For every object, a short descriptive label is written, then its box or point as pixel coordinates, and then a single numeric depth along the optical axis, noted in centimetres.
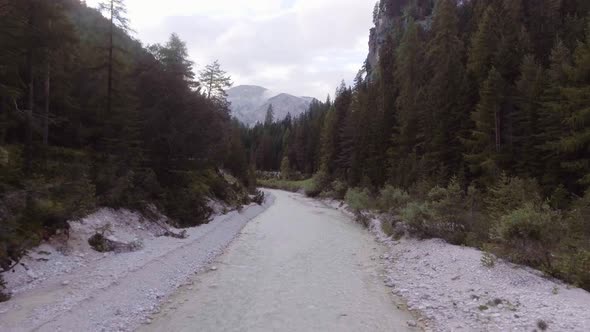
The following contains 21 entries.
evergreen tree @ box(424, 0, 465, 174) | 3297
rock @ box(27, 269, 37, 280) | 999
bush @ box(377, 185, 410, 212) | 2706
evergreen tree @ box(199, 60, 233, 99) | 4806
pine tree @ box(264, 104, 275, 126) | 14912
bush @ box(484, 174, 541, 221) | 1384
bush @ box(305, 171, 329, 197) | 5981
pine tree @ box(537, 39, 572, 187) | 2322
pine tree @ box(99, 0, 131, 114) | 2136
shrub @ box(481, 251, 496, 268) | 1117
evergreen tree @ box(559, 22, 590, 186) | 2052
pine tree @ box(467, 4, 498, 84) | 3381
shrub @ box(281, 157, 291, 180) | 9144
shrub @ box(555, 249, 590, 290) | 894
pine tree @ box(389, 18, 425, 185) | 3694
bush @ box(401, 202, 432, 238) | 1772
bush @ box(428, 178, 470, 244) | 1593
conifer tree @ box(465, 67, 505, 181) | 2812
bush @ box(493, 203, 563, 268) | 1084
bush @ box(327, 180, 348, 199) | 4900
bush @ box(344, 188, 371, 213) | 3402
